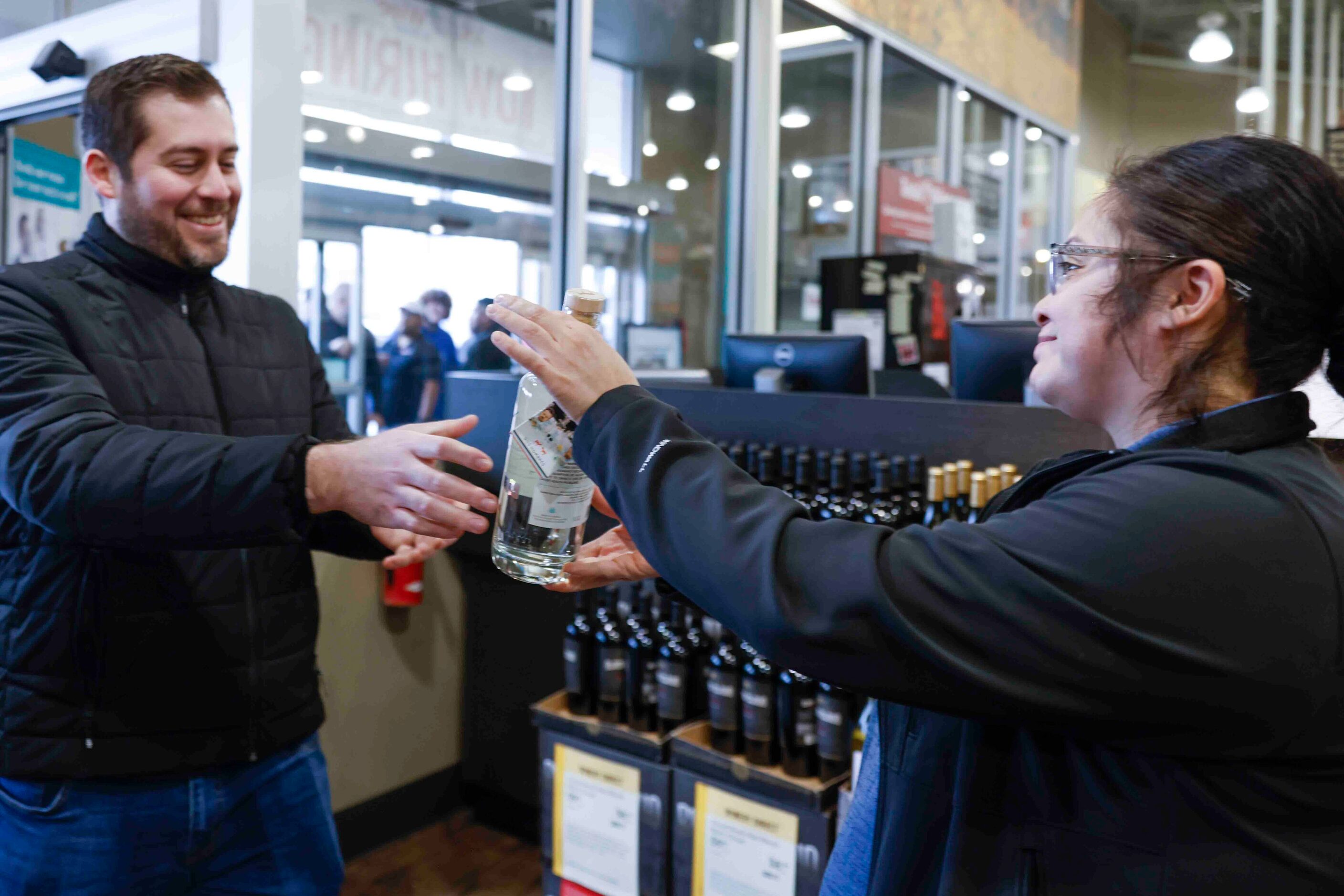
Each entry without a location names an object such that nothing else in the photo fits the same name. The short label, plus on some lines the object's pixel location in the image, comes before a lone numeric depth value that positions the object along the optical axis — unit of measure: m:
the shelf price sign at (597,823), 2.33
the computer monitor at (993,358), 2.62
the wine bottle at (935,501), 2.15
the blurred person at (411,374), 3.65
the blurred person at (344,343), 3.41
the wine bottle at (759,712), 2.11
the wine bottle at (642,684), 2.39
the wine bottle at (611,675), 2.39
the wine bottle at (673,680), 2.28
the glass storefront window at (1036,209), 8.36
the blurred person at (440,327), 3.75
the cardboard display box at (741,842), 2.01
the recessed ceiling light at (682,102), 5.03
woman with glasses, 0.76
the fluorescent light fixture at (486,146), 4.23
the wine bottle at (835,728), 2.00
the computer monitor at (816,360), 2.93
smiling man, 1.17
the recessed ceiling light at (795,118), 5.45
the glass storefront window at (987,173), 7.20
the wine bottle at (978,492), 2.06
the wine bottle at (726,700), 2.17
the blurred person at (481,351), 3.85
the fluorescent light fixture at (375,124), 3.46
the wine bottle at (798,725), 2.07
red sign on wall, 6.02
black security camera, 2.69
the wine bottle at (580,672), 2.47
